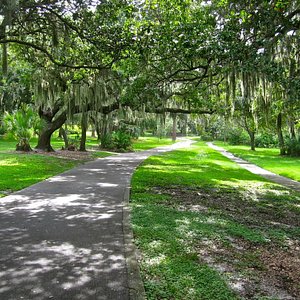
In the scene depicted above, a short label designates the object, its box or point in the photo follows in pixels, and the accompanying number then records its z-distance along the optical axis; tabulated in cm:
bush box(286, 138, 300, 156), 2858
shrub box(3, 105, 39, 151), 1861
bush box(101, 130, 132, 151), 2750
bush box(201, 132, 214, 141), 7296
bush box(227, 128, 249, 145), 5681
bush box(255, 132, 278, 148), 4862
